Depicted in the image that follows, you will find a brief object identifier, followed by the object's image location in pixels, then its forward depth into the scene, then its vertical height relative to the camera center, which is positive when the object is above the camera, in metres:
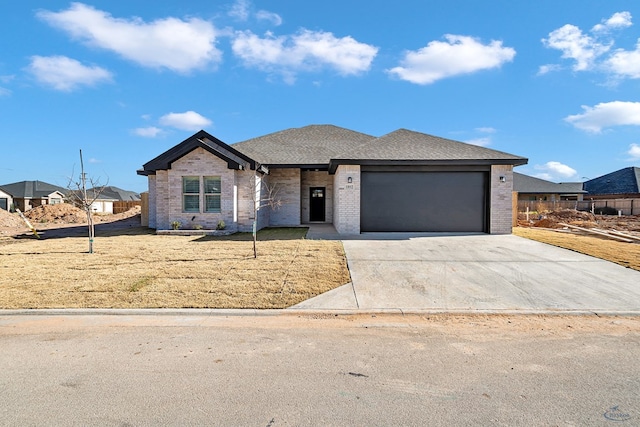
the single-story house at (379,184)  14.40 +1.05
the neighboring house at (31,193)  43.09 +1.68
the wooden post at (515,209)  18.41 +0.01
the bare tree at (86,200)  10.60 +0.21
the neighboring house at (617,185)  43.47 +3.60
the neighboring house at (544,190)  42.88 +2.51
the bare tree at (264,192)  16.28 +0.83
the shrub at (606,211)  33.33 -0.12
